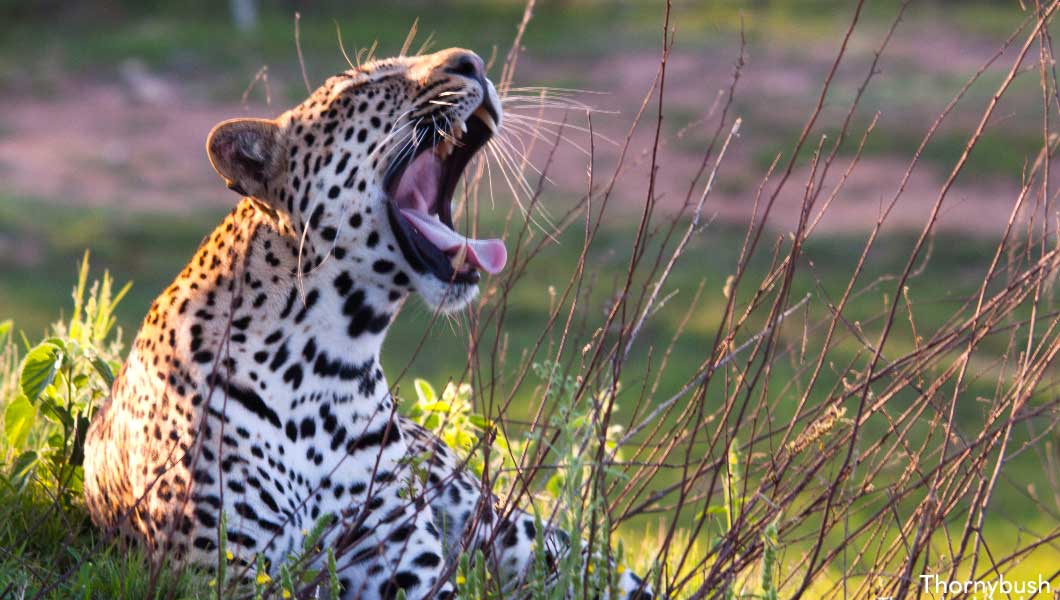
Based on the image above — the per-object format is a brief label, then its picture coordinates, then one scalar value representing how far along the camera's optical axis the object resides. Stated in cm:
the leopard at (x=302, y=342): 773
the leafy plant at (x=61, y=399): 895
